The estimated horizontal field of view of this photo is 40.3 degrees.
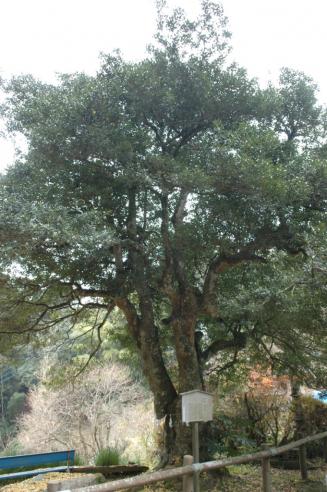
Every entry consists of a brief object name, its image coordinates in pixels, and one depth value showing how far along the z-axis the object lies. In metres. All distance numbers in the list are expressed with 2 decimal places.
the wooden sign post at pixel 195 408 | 5.32
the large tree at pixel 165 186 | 6.06
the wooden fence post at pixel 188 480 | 4.26
